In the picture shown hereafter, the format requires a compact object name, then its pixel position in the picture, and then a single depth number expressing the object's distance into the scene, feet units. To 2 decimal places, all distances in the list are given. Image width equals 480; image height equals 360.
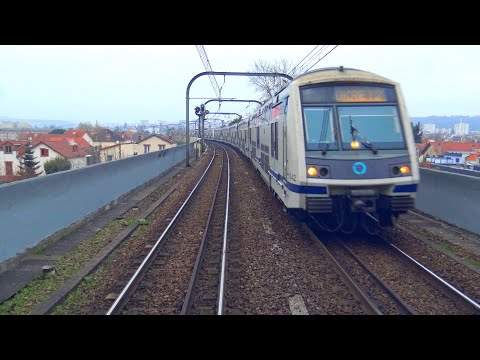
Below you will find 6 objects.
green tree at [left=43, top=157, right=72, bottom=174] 145.69
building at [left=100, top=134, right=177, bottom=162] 200.54
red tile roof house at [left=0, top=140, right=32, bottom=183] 150.61
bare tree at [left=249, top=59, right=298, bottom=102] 178.40
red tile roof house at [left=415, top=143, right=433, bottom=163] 103.97
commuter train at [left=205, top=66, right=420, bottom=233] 26.94
